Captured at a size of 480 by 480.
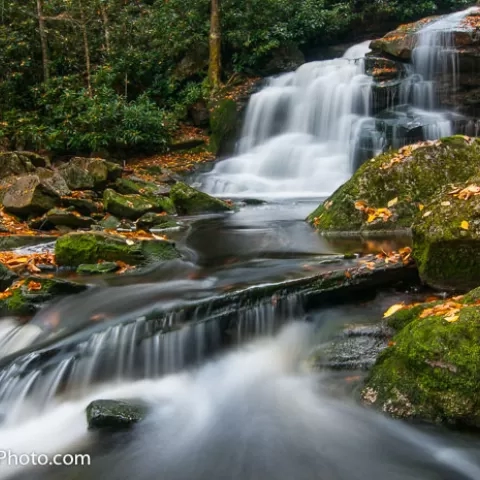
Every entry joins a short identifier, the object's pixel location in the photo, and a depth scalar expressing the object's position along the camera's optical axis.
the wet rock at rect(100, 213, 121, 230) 8.18
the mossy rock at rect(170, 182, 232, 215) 10.00
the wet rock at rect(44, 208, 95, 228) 8.08
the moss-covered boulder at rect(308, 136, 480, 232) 7.20
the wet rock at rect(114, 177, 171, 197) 10.51
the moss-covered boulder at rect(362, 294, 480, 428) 3.11
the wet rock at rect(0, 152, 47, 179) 10.67
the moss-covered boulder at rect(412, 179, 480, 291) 4.46
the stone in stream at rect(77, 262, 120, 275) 5.84
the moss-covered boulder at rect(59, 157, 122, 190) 10.31
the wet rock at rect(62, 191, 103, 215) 8.89
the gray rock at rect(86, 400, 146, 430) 3.58
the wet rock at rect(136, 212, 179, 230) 8.55
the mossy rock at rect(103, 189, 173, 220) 8.86
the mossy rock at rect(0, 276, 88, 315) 4.90
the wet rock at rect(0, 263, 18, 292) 5.38
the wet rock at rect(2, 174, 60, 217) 8.51
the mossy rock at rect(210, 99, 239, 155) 15.91
